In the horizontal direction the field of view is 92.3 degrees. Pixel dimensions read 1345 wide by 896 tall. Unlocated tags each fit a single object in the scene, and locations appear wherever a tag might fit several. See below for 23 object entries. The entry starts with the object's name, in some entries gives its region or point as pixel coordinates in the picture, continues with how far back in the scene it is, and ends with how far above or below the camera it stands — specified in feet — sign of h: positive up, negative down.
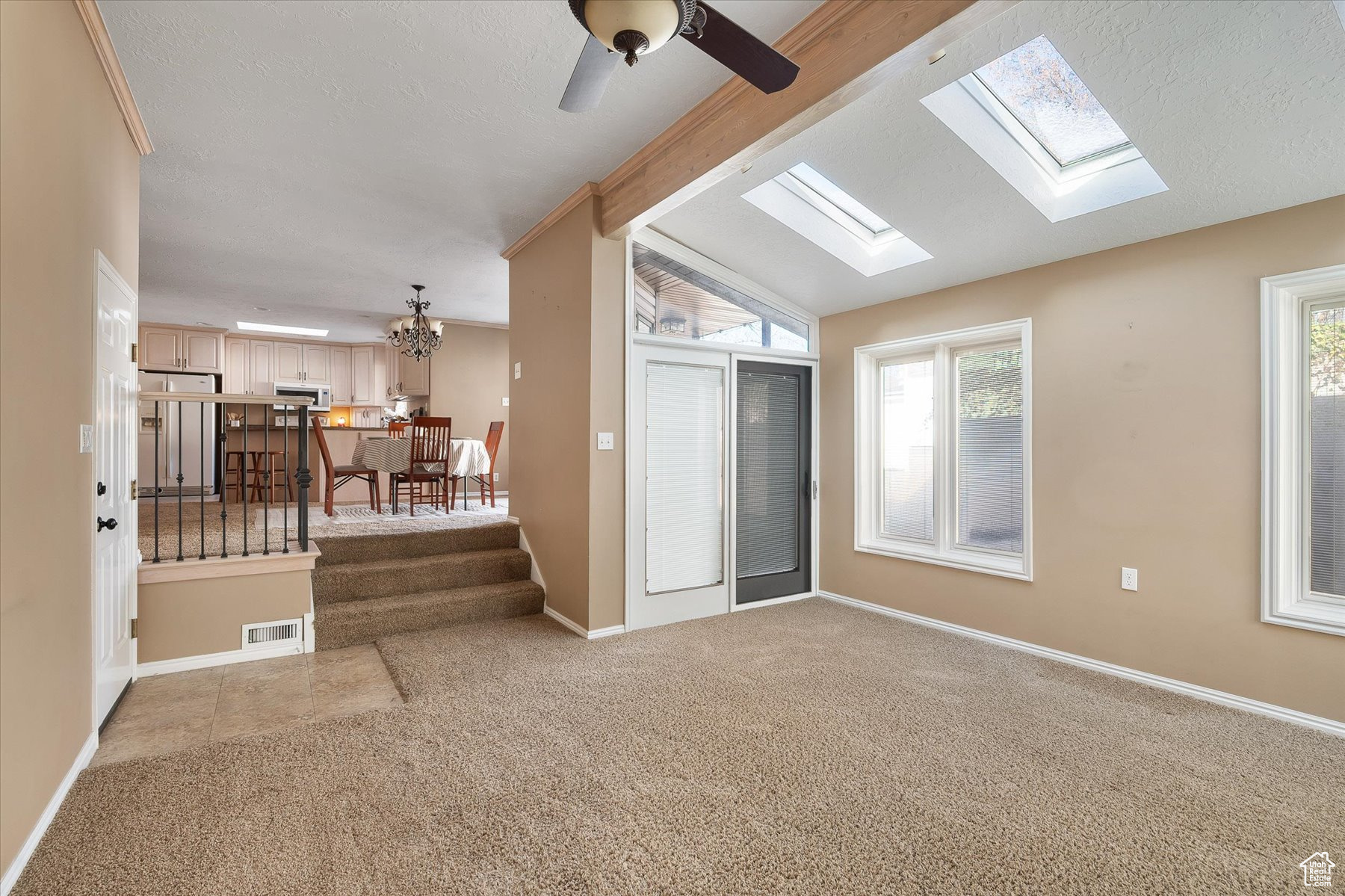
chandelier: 21.21 +3.90
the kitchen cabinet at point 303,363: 29.40 +3.99
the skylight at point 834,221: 12.53 +4.66
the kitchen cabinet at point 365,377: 31.09 +3.53
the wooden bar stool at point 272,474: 21.45 -0.82
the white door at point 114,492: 8.45 -0.62
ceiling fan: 4.81 +3.33
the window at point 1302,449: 9.30 +0.00
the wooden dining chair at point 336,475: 17.94 -0.80
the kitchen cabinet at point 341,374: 30.68 +3.55
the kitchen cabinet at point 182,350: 26.07 +4.10
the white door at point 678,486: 13.58 -0.82
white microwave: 29.50 +2.70
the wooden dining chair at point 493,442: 21.79 +0.26
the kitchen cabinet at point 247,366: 28.43 +3.71
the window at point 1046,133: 8.99 +4.82
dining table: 18.31 -0.21
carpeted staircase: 12.82 -2.92
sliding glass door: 15.42 -0.78
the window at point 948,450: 12.94 -0.01
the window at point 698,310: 13.84 +3.19
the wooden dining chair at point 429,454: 18.33 -0.13
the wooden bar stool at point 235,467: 22.25 -0.62
